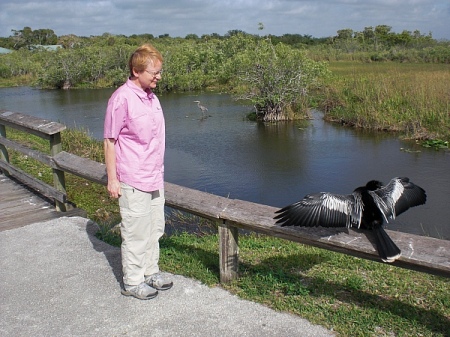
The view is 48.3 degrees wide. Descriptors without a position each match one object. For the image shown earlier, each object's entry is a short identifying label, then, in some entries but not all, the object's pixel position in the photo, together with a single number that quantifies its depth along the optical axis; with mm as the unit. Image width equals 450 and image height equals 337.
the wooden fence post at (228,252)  3748
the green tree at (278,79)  17969
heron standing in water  19730
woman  3361
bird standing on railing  3078
